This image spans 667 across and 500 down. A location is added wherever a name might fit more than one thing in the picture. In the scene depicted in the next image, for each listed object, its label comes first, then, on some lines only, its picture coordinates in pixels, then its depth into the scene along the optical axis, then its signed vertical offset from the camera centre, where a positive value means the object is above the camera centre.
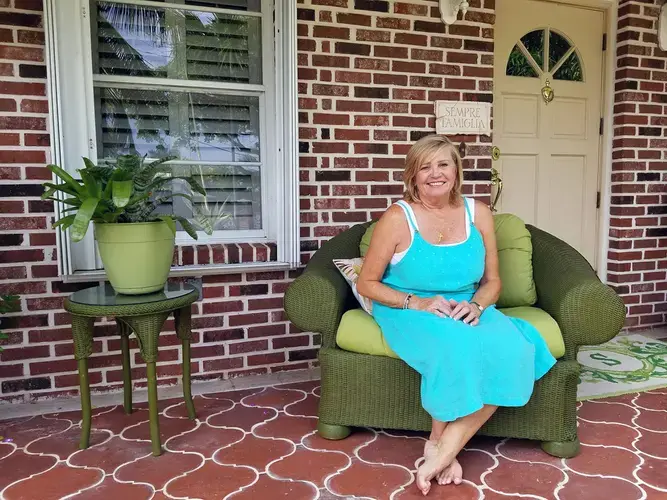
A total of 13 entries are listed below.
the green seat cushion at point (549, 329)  2.03 -0.48
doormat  2.66 -0.89
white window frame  2.38 +0.35
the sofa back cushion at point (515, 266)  2.35 -0.30
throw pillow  2.24 -0.30
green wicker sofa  2.01 -0.64
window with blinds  2.64 +0.48
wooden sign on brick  3.01 +0.40
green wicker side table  1.96 -0.42
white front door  3.37 +0.48
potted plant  1.95 -0.09
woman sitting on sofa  1.84 -0.40
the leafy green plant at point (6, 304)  2.21 -0.42
